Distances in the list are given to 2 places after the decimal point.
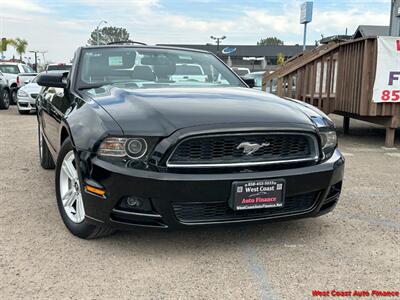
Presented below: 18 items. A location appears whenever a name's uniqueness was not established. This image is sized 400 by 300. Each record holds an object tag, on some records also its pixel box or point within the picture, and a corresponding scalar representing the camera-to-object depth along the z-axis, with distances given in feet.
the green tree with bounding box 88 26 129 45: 354.82
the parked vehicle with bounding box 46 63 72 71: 50.75
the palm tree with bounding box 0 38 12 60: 195.87
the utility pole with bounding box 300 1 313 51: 100.78
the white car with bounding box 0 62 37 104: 53.93
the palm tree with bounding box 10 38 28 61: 234.58
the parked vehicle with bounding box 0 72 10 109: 48.85
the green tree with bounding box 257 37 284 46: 399.03
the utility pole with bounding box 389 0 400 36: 63.71
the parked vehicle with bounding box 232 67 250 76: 83.31
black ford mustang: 8.92
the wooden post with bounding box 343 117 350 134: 32.73
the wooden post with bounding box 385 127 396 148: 26.45
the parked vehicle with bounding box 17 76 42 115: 43.45
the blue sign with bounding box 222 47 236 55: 205.30
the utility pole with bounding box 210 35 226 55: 180.73
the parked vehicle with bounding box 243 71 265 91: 49.42
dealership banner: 25.08
